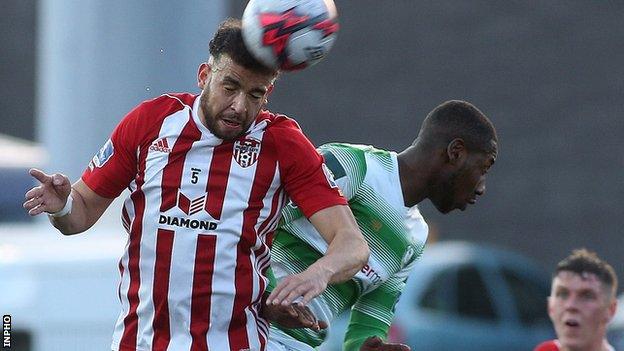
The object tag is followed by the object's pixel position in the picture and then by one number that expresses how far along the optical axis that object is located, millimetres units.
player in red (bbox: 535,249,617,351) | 17031
